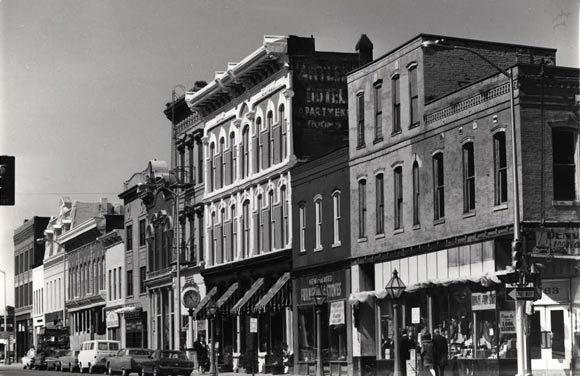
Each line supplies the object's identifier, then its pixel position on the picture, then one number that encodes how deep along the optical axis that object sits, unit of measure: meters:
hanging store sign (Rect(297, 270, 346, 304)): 47.69
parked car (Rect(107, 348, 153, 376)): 52.93
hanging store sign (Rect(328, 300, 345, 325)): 47.34
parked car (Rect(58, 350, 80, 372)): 66.00
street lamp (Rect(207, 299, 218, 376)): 48.93
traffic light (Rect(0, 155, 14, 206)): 22.78
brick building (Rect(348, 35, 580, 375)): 35.88
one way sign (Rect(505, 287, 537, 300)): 30.83
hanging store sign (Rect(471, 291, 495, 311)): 36.69
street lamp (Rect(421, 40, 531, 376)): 31.98
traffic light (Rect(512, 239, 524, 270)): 31.64
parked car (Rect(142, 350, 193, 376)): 50.00
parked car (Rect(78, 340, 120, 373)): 60.56
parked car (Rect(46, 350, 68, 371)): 71.14
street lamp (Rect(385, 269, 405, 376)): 39.06
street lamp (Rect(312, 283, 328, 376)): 42.50
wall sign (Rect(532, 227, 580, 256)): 35.38
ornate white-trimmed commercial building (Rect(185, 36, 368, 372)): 53.31
